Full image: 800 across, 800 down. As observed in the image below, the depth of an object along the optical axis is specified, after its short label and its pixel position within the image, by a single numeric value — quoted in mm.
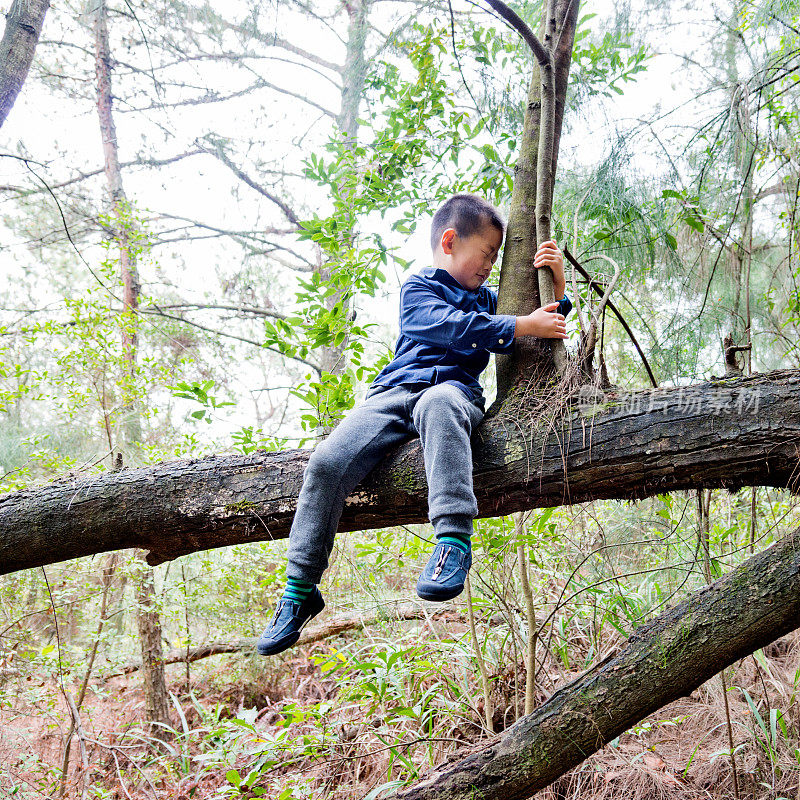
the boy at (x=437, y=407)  1501
